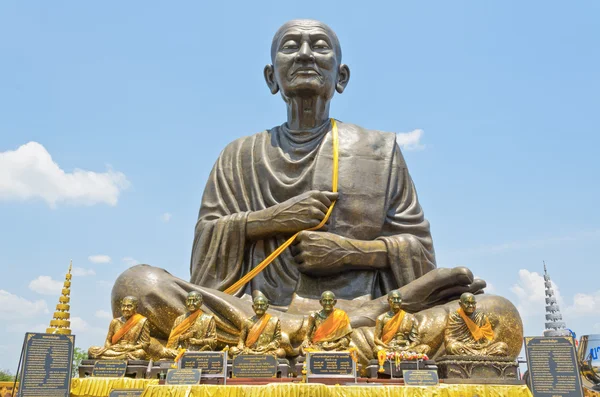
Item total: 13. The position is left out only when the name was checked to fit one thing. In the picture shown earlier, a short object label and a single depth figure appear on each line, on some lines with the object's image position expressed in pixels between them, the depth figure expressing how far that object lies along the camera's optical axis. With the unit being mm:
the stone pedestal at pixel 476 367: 6855
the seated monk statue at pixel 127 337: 7664
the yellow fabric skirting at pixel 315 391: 5590
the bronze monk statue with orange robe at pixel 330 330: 7391
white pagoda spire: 31969
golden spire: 18312
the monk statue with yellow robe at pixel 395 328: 7555
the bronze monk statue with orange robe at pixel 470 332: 7387
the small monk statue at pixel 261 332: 7559
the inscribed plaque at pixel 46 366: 6473
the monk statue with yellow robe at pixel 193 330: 7652
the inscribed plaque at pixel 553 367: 6361
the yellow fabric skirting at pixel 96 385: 6645
